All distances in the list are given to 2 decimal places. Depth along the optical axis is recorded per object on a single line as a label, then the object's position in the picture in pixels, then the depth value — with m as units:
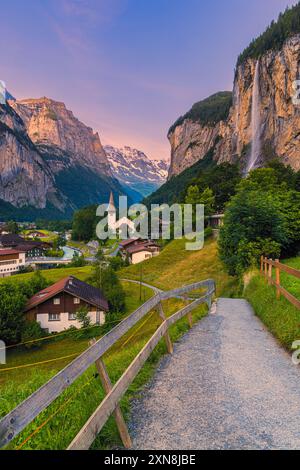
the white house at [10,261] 97.81
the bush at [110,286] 48.09
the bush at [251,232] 26.50
